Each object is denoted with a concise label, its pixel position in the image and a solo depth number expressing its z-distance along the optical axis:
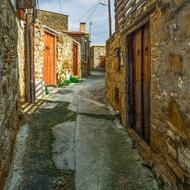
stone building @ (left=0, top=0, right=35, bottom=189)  2.94
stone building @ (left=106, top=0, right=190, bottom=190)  2.45
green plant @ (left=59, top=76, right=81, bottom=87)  10.02
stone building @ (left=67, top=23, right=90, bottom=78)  14.88
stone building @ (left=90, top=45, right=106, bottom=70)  23.08
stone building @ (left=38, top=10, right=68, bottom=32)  17.46
